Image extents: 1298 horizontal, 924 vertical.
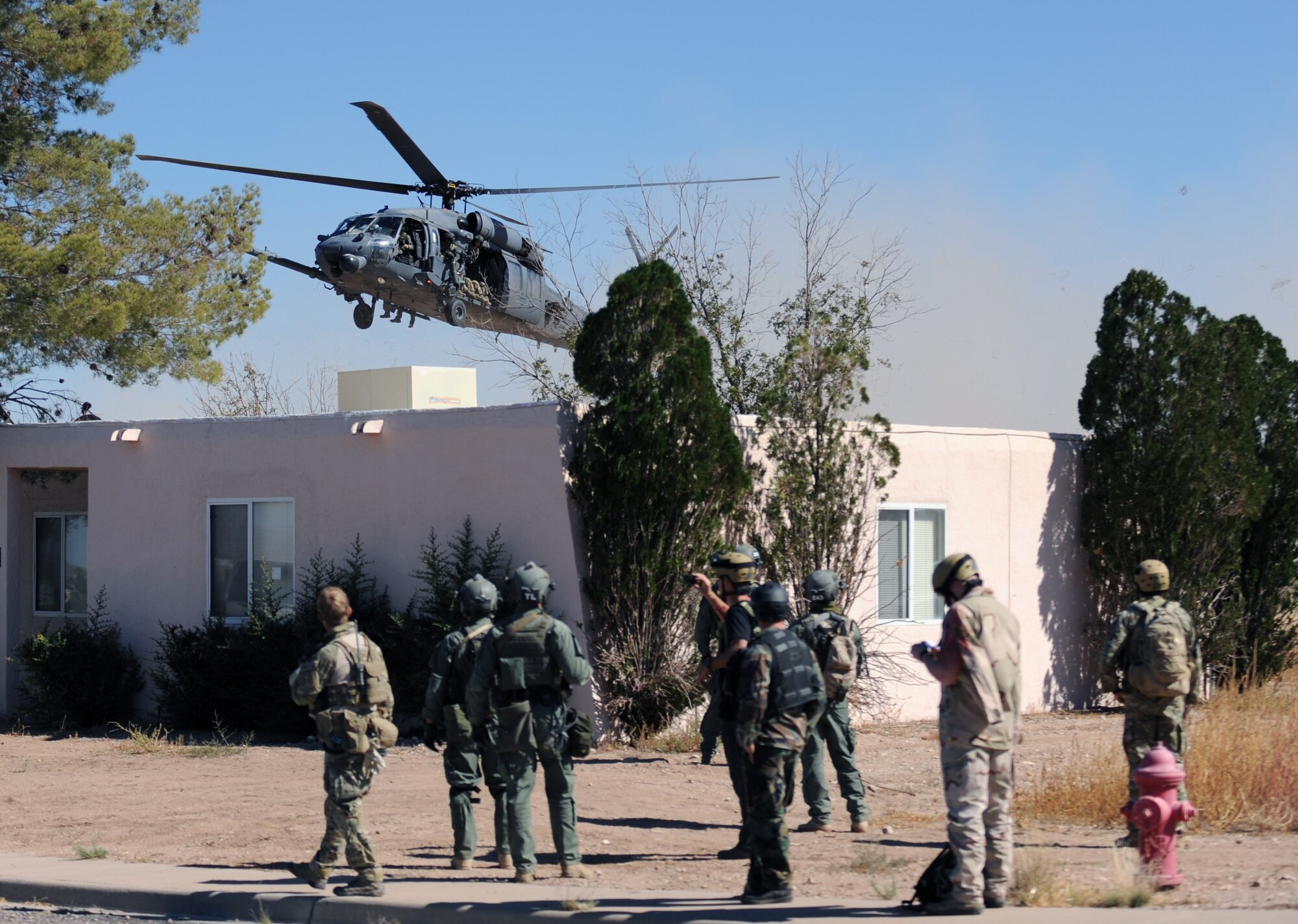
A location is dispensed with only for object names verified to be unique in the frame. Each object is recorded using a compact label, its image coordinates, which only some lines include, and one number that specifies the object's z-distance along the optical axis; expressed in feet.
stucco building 89.25
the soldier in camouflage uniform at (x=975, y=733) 41.52
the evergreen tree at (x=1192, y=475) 107.45
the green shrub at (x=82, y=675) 99.66
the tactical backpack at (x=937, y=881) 42.52
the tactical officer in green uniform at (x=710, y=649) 58.34
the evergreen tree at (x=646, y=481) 85.35
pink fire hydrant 45.70
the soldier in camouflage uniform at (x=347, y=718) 47.24
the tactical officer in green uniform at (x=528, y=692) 47.83
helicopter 129.39
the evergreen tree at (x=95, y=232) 116.26
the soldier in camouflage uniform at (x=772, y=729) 43.80
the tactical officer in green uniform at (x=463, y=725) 51.26
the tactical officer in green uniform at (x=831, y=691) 57.57
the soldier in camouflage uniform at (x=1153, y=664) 52.16
